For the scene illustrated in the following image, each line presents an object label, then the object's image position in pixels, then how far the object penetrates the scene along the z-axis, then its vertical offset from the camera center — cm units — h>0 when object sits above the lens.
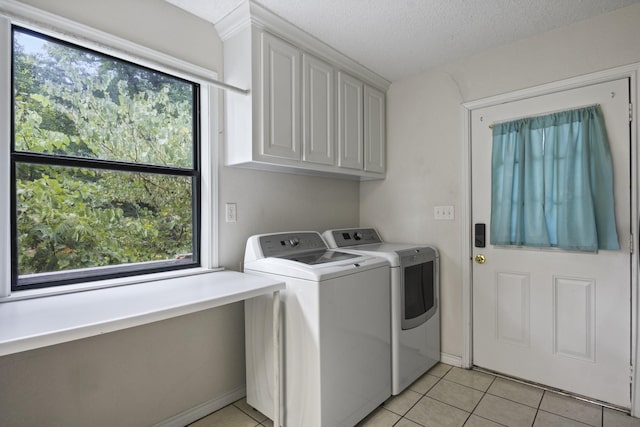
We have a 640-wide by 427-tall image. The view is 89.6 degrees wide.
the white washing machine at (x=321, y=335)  167 -70
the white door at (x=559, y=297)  197 -59
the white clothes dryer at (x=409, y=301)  213 -64
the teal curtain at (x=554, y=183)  199 +18
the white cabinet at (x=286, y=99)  194 +77
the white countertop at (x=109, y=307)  102 -37
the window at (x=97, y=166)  150 +25
